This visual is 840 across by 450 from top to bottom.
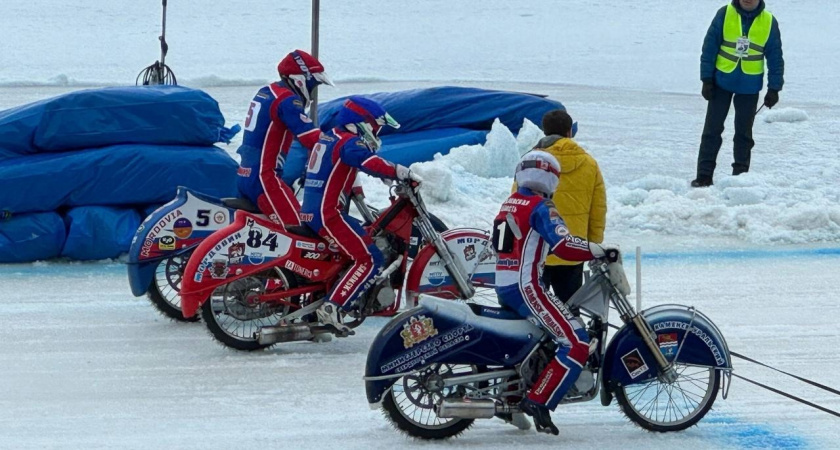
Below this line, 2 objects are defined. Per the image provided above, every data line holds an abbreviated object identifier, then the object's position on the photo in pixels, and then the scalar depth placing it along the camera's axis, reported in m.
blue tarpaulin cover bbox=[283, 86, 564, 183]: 26.27
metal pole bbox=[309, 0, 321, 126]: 22.86
